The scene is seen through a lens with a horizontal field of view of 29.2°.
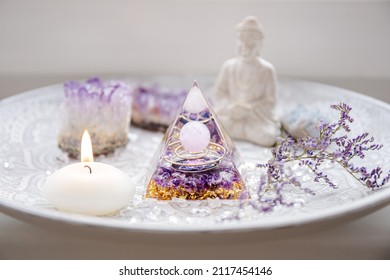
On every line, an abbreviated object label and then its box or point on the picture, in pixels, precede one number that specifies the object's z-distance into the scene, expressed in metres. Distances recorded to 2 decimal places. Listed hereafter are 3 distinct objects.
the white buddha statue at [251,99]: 0.55
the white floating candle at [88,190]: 0.42
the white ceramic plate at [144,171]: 0.39
